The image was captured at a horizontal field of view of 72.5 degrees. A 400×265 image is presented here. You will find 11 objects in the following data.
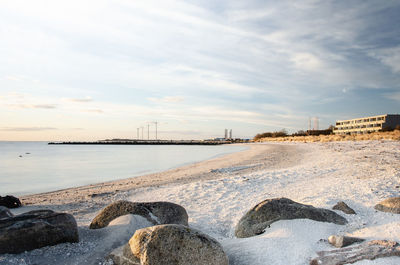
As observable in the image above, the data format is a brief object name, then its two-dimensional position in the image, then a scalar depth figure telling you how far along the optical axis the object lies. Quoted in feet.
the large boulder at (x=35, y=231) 12.14
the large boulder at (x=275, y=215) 15.15
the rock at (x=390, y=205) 15.79
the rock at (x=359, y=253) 10.61
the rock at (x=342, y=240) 11.99
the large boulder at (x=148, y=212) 16.39
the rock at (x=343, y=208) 16.91
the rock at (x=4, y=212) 15.76
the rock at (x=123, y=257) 11.10
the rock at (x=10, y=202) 25.11
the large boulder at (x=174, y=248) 10.57
